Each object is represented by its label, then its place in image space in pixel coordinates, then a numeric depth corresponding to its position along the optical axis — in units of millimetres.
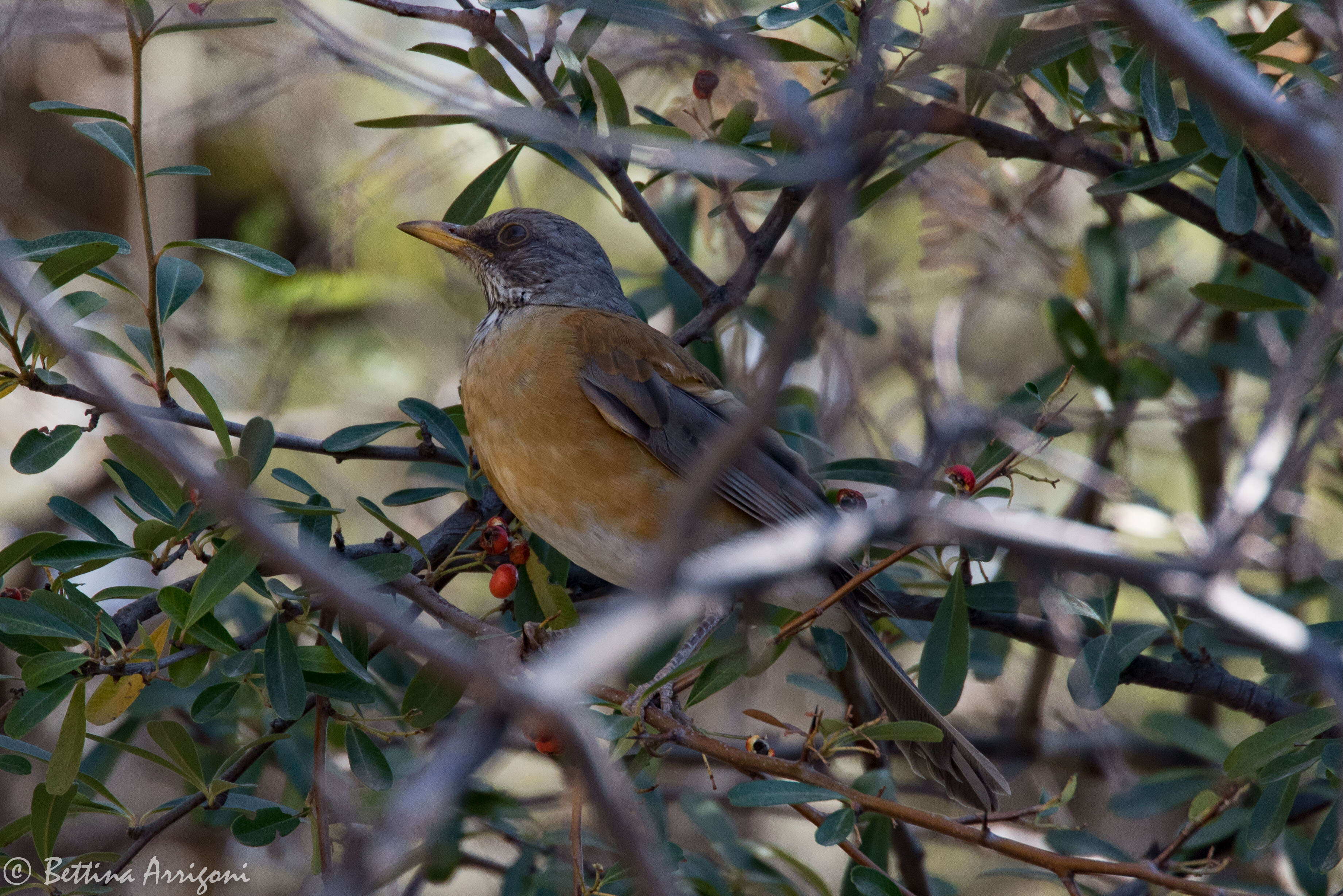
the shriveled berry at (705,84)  7336
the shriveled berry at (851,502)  7000
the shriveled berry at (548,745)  5812
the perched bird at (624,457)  7551
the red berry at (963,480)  6234
